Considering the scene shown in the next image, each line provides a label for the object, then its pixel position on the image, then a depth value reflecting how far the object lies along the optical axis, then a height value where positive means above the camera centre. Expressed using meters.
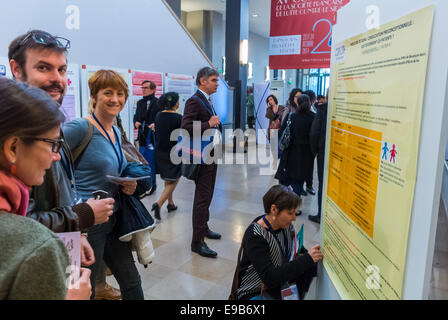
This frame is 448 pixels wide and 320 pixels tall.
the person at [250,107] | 12.41 -0.28
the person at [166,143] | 4.38 -0.59
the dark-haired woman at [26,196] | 0.64 -0.22
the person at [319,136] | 3.99 -0.43
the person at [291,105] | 5.48 -0.08
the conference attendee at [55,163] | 1.30 -0.28
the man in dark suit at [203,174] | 3.36 -0.75
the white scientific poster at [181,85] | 6.60 +0.27
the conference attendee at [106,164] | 1.76 -0.35
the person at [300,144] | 4.46 -0.57
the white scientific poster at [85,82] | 4.68 +0.20
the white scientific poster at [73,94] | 4.45 +0.04
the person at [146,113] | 5.29 -0.23
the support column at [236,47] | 9.16 +1.40
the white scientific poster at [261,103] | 11.49 -0.12
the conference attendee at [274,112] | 6.99 -0.28
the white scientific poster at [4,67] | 3.62 +0.30
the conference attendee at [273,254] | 1.78 -0.85
